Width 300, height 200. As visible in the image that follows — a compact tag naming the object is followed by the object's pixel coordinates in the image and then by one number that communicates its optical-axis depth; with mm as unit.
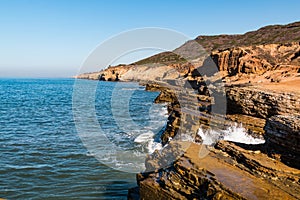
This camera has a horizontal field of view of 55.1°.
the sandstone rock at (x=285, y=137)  8078
